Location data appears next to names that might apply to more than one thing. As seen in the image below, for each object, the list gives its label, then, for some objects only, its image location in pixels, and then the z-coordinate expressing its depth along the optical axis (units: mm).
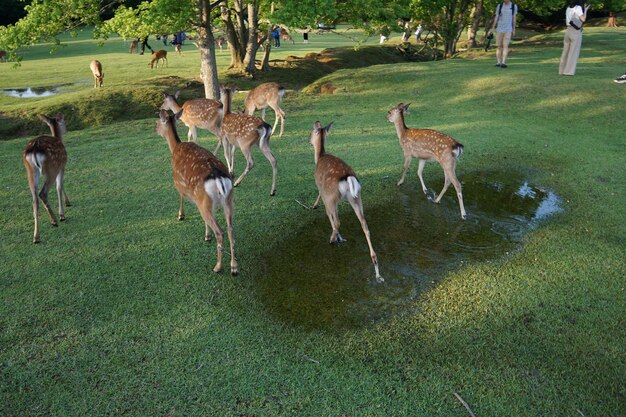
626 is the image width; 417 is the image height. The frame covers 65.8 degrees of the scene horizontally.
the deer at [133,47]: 22938
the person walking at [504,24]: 12031
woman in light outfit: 10406
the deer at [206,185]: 4008
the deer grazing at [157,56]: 17519
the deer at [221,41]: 24016
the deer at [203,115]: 6926
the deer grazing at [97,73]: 13516
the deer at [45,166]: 4656
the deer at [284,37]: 29517
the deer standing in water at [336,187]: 4188
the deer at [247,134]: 5895
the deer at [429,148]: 5316
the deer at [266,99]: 8188
